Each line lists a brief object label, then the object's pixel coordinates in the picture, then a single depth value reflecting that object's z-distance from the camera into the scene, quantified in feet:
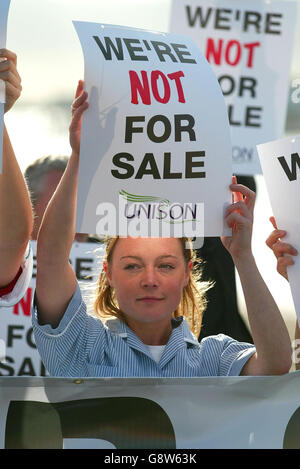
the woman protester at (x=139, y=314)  19.10
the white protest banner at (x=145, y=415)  17.69
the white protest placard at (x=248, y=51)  37.88
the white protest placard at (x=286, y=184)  19.52
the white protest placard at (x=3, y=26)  18.22
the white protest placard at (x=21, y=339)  32.91
